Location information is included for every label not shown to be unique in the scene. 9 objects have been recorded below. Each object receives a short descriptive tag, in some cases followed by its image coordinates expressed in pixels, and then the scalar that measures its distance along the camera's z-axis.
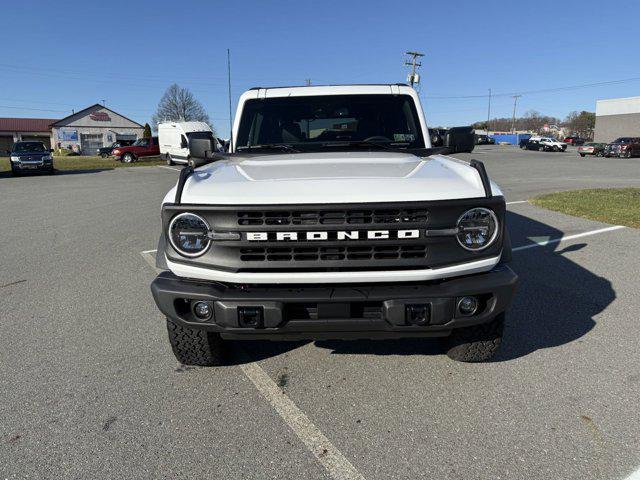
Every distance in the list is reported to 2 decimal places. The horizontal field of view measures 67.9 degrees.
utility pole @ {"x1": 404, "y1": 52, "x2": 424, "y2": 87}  55.02
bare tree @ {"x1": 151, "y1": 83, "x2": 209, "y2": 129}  78.19
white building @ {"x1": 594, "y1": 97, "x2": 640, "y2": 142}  60.59
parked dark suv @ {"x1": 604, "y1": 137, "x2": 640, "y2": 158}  32.34
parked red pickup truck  33.47
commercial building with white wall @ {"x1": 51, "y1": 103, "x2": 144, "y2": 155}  68.85
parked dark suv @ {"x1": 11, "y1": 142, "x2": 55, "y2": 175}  22.11
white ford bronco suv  2.50
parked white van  28.61
